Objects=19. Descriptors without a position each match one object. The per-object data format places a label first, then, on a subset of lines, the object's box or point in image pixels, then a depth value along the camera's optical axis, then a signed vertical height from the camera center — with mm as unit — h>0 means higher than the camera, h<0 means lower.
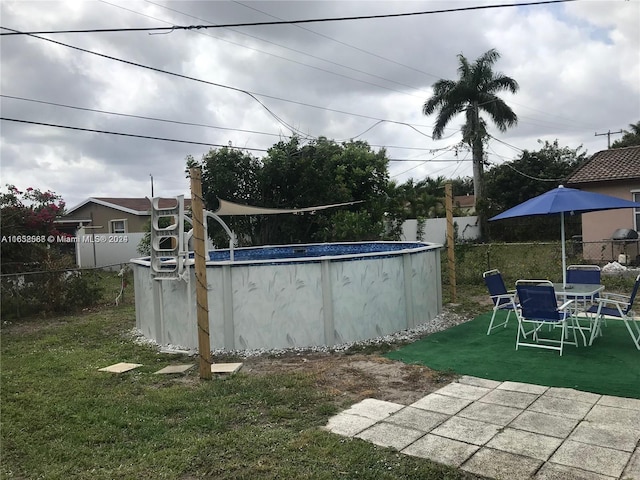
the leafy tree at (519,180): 30469 +2726
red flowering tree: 13242 +361
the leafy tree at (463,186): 56188 +4337
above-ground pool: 7121 -1079
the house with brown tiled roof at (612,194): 16516 +776
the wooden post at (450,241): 10406 -379
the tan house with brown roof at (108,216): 26658 +1312
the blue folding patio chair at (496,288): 7613 -1075
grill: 15996 -642
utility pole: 43200 +7420
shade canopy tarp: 12203 +598
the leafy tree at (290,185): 18078 +1761
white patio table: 6484 -1032
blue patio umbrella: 6562 +201
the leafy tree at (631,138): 37188 +6268
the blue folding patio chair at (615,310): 6430 -1300
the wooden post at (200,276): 5824 -502
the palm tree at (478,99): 30500 +7883
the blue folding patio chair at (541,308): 6195 -1167
